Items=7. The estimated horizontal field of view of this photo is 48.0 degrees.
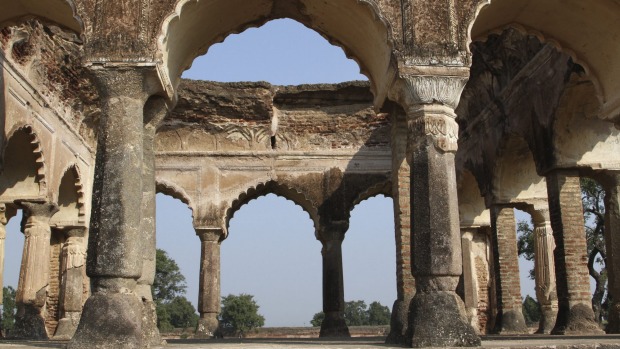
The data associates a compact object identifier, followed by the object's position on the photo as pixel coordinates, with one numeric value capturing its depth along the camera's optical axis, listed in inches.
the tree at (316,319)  1846.8
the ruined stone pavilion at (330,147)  259.6
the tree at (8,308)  1860.2
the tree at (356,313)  2696.9
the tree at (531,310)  1525.6
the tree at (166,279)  1782.7
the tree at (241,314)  1694.1
